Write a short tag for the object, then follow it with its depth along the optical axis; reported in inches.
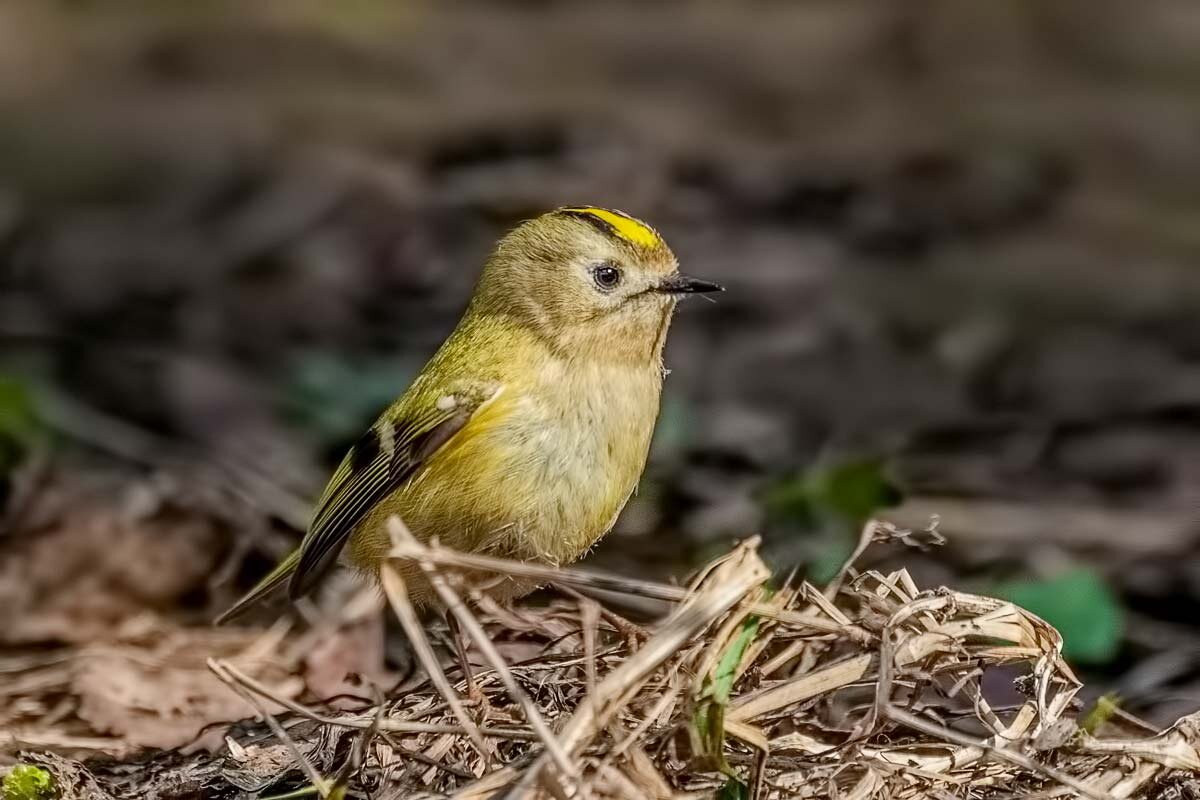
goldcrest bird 255.8
